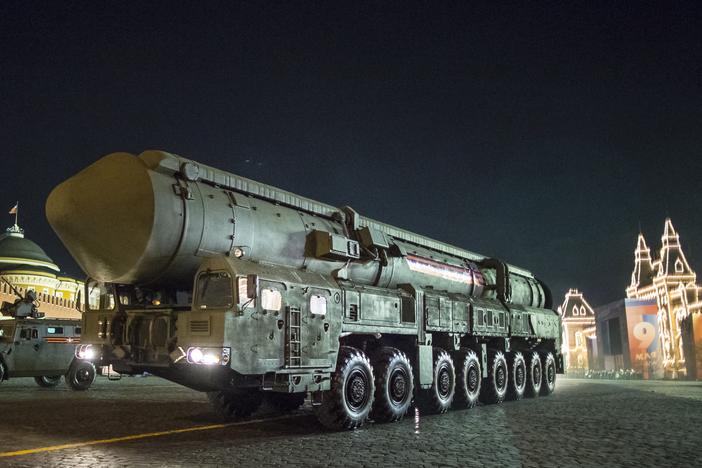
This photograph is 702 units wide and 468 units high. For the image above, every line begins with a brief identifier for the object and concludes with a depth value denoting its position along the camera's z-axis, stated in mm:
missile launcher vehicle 9234
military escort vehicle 21344
